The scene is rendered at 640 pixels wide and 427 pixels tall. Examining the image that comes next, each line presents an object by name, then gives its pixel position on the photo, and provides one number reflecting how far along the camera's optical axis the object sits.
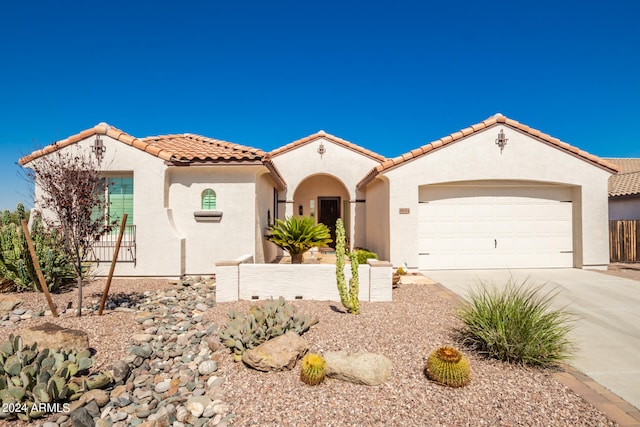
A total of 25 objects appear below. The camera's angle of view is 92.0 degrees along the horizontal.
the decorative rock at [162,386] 3.92
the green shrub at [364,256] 10.23
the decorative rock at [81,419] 3.21
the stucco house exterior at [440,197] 8.98
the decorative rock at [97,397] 3.58
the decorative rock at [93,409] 3.42
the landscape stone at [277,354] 3.88
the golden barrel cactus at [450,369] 3.46
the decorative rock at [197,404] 3.40
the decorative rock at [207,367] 4.08
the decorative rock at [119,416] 3.40
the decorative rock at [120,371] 4.00
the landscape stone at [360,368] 3.60
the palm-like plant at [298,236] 8.95
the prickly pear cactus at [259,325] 4.34
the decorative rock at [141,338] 4.89
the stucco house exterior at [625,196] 16.62
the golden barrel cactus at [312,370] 3.58
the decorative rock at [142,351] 4.53
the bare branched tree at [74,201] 5.40
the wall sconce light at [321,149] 13.84
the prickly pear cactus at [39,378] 3.30
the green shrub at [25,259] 6.89
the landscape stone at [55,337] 4.19
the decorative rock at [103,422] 3.27
